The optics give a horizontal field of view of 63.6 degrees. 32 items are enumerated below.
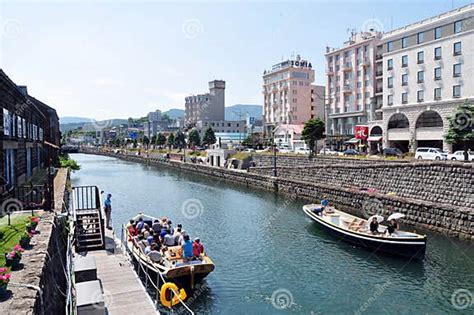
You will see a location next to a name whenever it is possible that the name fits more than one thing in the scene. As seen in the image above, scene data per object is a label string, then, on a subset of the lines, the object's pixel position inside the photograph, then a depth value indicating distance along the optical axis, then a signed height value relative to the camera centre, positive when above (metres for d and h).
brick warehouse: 18.91 +1.02
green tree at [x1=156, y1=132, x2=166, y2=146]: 133.50 +3.70
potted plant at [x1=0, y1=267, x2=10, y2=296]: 7.69 -2.63
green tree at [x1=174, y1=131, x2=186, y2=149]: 117.38 +3.15
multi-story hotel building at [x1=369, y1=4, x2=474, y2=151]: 47.03 +9.49
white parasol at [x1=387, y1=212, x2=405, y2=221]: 21.92 -3.97
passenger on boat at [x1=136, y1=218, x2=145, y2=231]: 20.27 -3.96
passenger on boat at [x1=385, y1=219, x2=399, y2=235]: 21.47 -4.53
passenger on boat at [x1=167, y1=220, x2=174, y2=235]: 19.98 -4.14
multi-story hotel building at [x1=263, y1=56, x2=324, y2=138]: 100.44 +14.65
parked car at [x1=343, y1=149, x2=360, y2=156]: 55.95 -0.56
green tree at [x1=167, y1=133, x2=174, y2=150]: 123.69 +3.05
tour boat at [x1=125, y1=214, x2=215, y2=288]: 15.50 -4.86
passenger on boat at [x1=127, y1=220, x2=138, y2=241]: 19.80 -4.22
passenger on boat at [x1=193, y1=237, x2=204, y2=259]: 16.73 -4.39
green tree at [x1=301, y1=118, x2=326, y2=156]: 53.38 +2.48
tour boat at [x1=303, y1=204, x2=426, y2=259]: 20.11 -5.01
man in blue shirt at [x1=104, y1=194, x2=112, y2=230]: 24.55 -3.83
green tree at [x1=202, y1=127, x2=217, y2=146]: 104.88 +3.55
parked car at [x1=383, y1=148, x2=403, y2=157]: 48.18 -0.54
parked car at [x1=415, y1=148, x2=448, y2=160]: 39.75 -0.72
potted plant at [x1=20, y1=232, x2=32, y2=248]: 10.94 -2.56
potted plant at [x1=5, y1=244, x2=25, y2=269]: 9.24 -2.58
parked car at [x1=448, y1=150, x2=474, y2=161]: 38.03 -0.90
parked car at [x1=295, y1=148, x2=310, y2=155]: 65.84 -0.21
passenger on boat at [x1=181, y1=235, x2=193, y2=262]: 16.28 -4.31
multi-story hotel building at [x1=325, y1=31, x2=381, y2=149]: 71.00 +12.60
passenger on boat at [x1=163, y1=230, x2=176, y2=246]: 18.08 -4.26
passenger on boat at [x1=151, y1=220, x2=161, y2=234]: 20.16 -4.08
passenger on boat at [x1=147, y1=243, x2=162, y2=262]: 16.34 -4.49
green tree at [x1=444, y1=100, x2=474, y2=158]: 34.44 +1.85
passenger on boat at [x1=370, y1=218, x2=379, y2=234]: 22.20 -4.59
